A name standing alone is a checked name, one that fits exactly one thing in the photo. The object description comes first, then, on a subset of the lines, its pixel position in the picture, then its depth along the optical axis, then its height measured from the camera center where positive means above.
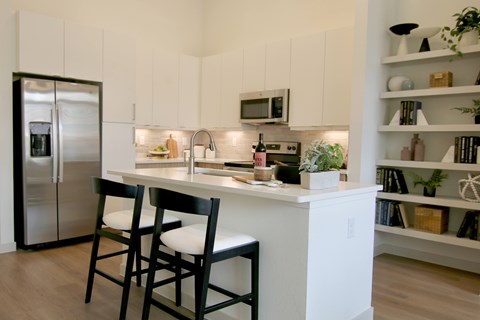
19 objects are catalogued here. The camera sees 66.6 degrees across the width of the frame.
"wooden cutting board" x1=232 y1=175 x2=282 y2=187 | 2.16 -0.26
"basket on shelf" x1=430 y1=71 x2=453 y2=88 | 3.57 +0.63
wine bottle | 2.32 -0.10
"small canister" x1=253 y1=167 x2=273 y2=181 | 2.28 -0.21
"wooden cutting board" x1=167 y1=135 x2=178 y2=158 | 5.76 -0.16
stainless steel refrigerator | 3.78 -0.26
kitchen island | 1.96 -0.61
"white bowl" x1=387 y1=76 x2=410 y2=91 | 3.88 +0.63
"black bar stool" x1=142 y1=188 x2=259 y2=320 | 1.83 -0.58
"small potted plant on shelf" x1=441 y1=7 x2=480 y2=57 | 3.28 +1.04
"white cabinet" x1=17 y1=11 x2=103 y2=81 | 3.81 +0.96
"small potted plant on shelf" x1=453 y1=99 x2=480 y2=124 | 3.34 +0.32
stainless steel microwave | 4.69 +0.43
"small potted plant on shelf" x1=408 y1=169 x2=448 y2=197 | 3.65 -0.40
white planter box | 2.06 -0.23
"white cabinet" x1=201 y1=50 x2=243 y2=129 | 5.31 +0.73
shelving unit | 3.38 +0.12
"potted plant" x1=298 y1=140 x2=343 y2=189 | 2.08 -0.15
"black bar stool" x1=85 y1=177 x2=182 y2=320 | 2.34 -0.60
